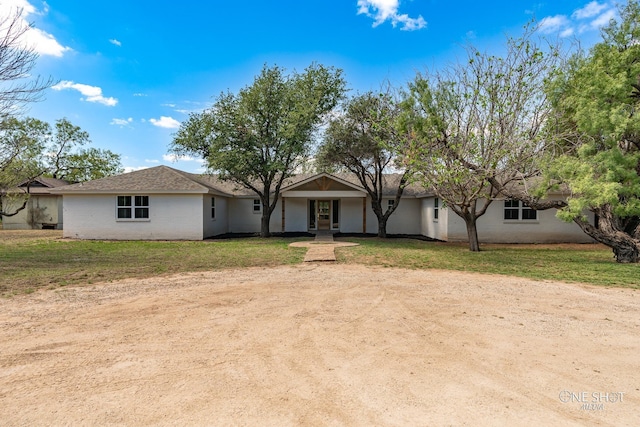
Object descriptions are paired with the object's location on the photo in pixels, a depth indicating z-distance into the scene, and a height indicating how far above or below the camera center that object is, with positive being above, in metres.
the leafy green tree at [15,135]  9.89 +3.98
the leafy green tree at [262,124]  15.63 +4.30
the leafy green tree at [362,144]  15.92 +3.51
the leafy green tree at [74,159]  31.31 +5.57
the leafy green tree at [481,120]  10.91 +3.12
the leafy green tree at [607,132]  9.68 +2.44
